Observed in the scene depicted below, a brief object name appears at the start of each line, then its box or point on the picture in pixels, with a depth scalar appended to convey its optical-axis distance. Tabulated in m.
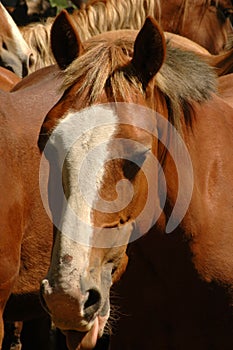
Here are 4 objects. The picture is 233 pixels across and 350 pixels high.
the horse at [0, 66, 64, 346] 7.42
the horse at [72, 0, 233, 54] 12.18
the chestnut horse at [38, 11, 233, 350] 5.28
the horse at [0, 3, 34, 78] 11.59
